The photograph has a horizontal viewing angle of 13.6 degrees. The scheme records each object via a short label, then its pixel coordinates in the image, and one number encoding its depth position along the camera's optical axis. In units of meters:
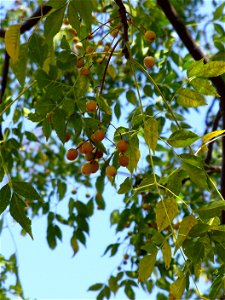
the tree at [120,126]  1.18
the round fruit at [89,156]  1.28
